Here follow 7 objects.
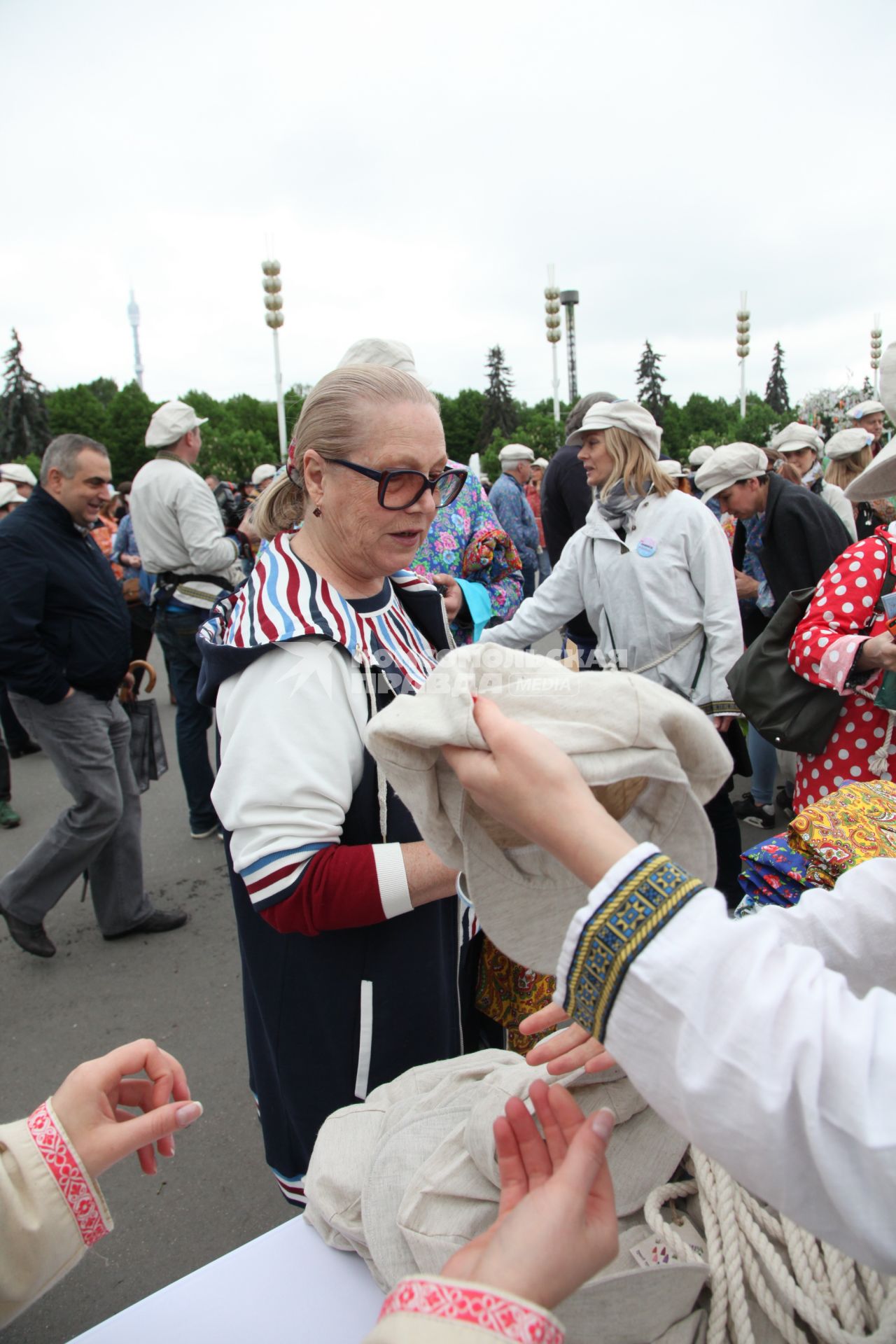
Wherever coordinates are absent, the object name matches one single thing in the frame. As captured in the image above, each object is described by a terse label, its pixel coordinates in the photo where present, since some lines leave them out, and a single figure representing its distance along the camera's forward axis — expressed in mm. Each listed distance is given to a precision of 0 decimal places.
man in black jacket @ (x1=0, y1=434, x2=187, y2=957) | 3504
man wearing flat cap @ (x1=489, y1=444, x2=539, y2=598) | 8344
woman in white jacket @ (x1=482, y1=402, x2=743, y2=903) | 3268
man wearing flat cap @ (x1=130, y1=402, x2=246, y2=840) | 4793
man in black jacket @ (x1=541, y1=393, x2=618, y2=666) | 4656
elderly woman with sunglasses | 1485
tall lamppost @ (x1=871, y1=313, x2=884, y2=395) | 19266
